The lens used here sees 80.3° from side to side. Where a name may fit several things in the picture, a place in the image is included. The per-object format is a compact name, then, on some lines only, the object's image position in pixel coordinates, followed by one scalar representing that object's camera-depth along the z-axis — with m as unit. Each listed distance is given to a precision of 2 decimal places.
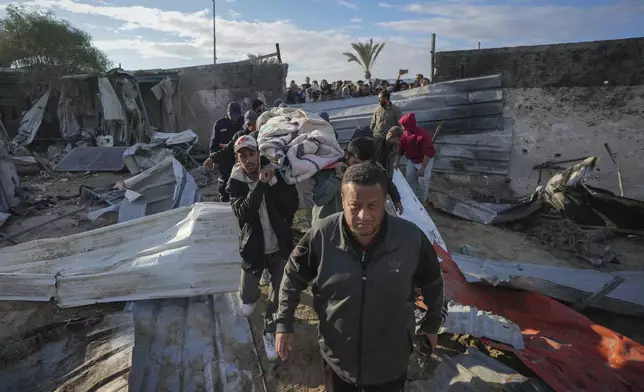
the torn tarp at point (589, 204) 5.73
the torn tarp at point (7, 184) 6.34
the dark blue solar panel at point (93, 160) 9.53
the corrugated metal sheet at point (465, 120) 7.75
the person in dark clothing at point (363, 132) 4.02
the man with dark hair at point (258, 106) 5.91
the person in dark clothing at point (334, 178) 2.70
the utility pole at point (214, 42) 23.70
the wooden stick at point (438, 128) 8.05
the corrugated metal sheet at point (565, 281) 3.21
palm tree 19.69
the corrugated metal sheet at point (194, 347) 2.51
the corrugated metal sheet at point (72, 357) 2.22
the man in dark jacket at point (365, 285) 1.57
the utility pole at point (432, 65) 8.25
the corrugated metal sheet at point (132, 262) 3.15
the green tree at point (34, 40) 17.53
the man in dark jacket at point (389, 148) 4.40
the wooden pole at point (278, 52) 11.46
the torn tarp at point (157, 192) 5.62
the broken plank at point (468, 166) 7.92
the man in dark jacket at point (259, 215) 2.49
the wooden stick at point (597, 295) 3.22
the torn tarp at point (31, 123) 11.18
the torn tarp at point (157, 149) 9.04
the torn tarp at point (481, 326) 2.46
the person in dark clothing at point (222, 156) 4.14
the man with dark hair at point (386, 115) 6.40
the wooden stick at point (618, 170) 6.93
